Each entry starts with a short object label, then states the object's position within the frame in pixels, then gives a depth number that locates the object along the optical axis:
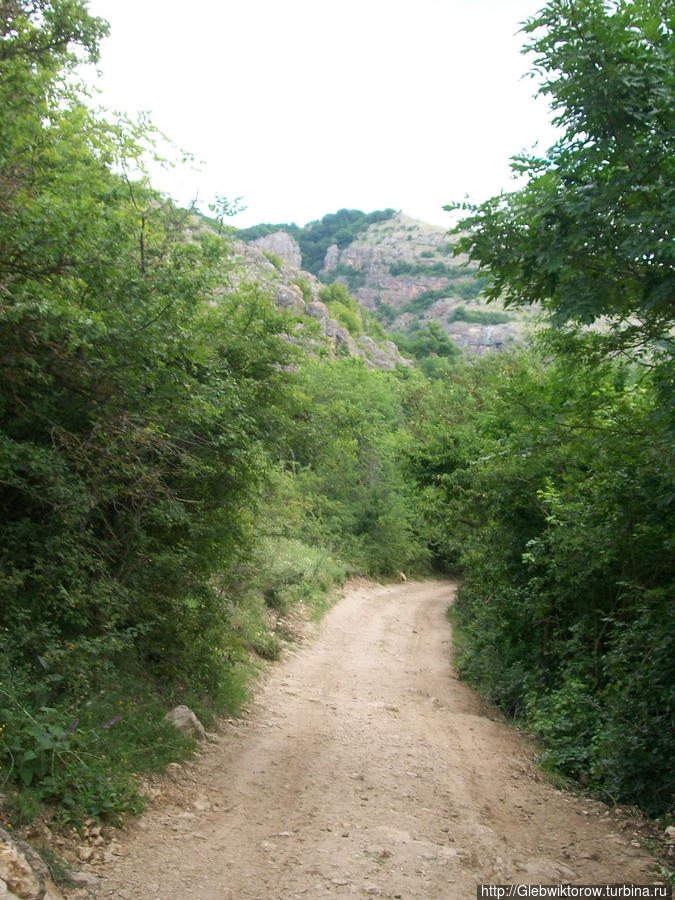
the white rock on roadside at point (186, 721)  7.25
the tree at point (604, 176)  4.36
